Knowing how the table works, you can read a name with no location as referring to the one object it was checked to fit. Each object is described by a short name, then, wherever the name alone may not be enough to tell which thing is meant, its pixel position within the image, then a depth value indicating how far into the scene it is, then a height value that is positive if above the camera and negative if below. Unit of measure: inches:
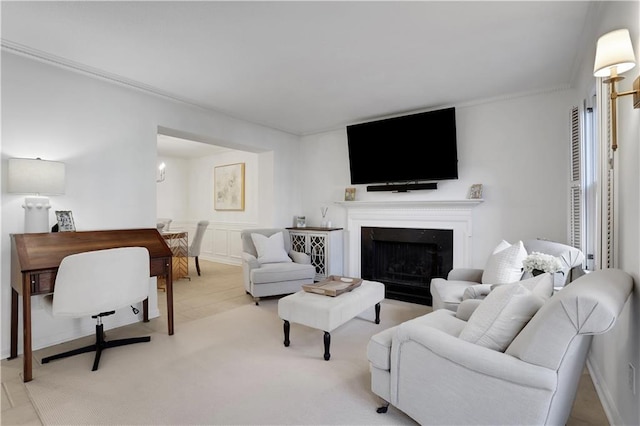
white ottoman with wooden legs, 98.1 -31.3
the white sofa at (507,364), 48.0 -27.1
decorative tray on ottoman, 110.8 -27.0
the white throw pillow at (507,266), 106.1 -18.8
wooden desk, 88.4 -12.7
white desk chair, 89.5 -20.8
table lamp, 98.0 +10.4
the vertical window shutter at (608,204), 69.8 +1.3
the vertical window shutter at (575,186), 109.3 +8.7
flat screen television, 154.6 +33.4
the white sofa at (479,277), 101.7 -24.7
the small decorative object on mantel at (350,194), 193.0 +11.4
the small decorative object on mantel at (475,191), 152.0 +9.6
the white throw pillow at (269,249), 168.6 -19.2
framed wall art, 265.0 +23.8
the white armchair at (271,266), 155.8 -27.2
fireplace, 155.3 -3.3
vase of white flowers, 80.0 -13.8
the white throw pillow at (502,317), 58.2 -20.0
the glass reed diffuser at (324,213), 206.8 -0.3
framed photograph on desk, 108.7 -1.7
